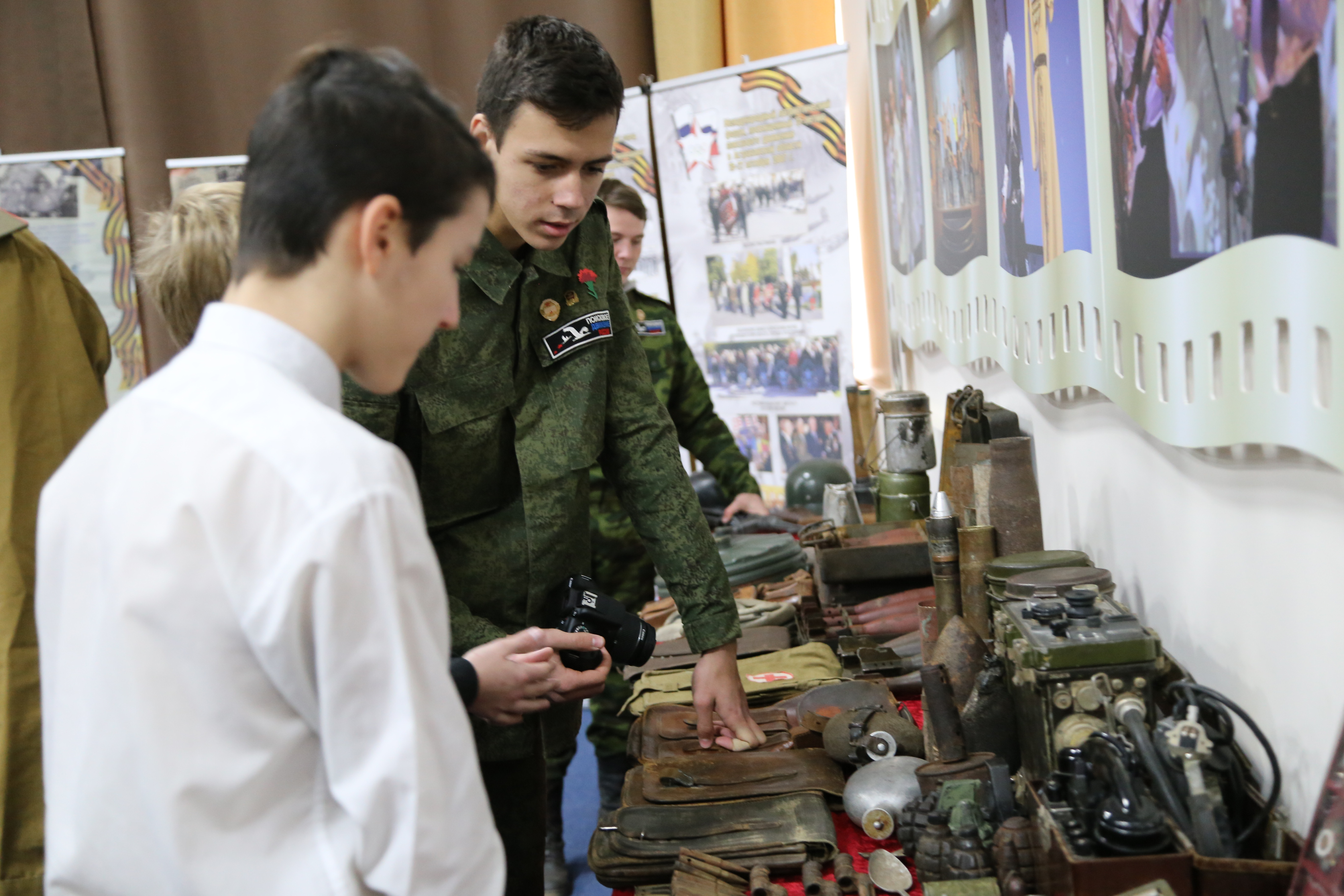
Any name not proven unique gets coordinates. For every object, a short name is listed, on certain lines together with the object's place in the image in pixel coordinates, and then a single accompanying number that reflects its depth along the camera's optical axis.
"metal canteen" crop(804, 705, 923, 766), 1.73
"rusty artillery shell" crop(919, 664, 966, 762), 1.54
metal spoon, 1.37
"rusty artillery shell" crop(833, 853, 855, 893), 1.41
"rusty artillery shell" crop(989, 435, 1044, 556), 1.89
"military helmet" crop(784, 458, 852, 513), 4.07
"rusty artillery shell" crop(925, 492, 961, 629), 1.81
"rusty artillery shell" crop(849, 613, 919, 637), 2.33
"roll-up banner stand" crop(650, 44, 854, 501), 4.61
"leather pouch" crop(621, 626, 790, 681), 2.48
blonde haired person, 1.53
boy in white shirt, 0.82
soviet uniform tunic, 2.13
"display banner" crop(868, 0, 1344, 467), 1.08
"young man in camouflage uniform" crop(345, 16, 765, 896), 1.71
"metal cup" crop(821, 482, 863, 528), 3.15
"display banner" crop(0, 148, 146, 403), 5.01
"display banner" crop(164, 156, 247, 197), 5.08
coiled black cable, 1.16
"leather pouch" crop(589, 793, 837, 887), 1.51
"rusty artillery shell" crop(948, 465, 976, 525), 2.07
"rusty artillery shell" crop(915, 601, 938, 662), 1.82
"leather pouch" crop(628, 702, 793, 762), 1.94
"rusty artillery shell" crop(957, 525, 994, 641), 1.81
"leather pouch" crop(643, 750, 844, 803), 1.70
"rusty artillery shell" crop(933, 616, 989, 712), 1.63
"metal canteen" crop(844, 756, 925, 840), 1.52
